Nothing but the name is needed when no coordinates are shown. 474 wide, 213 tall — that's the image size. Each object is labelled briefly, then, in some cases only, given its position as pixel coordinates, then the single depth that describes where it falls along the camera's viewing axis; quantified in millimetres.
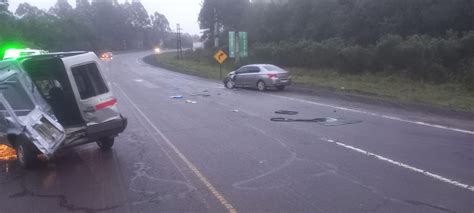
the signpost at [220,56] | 39288
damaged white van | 9125
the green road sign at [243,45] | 45219
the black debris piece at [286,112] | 16234
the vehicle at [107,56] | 92850
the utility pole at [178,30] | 88188
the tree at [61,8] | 162625
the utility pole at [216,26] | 82688
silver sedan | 25984
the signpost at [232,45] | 44812
